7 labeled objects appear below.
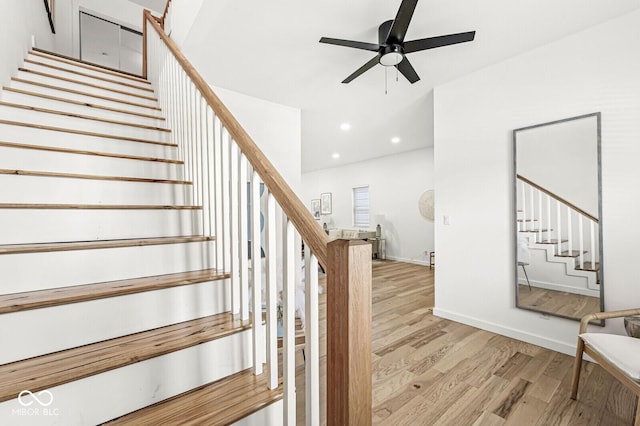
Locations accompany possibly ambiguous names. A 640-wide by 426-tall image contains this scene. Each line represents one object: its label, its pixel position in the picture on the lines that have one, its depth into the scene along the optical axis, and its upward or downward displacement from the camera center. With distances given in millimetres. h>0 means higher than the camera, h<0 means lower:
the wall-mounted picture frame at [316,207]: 8984 +115
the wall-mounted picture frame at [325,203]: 8594 +239
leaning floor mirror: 2152 -88
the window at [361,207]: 7633 +84
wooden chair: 1339 -802
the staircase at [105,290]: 915 -320
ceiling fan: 1857 +1235
